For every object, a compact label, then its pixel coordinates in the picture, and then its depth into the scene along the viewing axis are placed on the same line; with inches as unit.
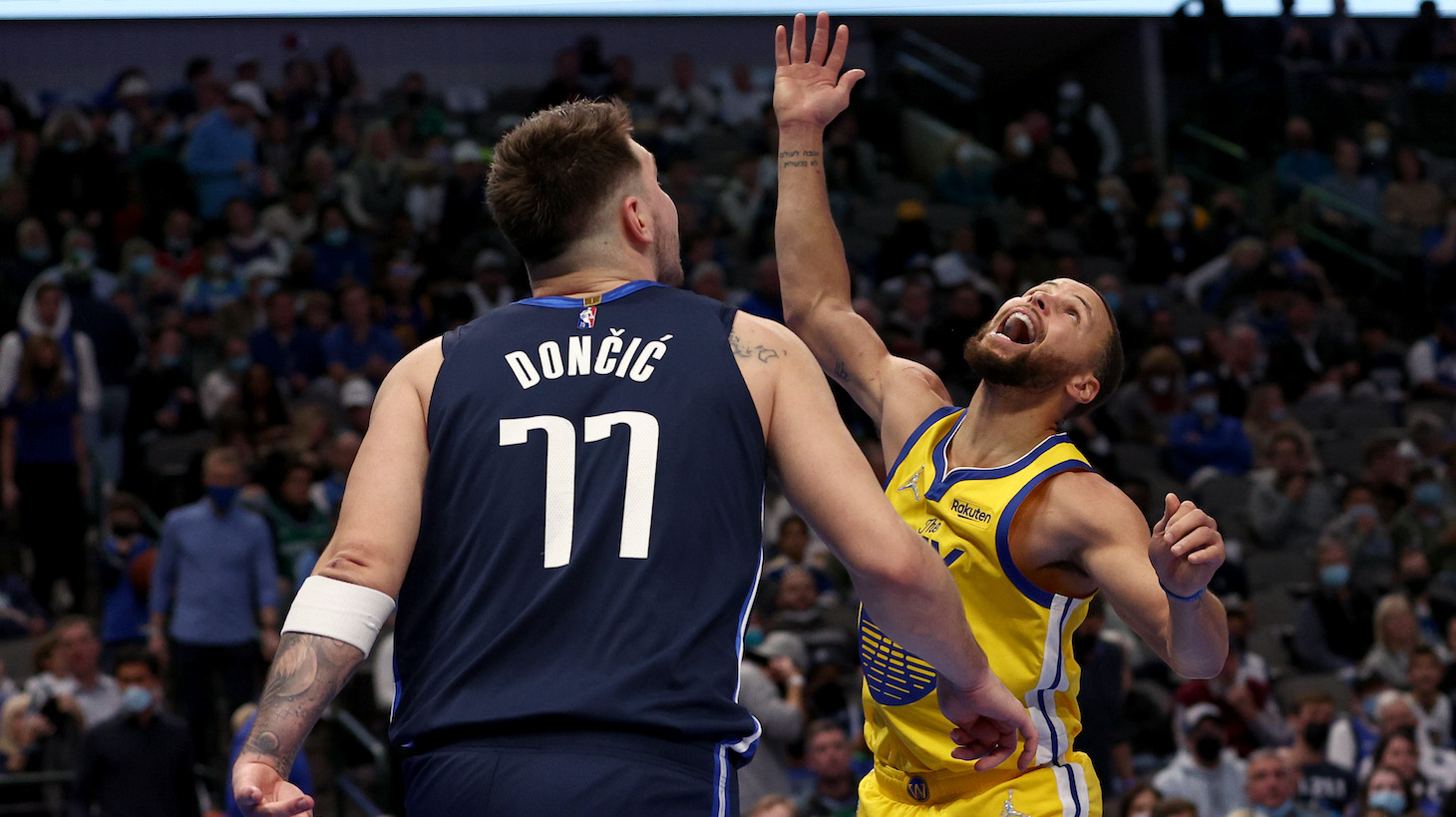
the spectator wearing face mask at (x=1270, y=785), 391.5
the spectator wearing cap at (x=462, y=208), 648.4
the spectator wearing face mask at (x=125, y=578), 439.8
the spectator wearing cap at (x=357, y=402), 492.4
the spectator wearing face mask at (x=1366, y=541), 526.0
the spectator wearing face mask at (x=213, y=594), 406.3
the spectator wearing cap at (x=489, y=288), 593.3
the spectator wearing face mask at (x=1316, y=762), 407.5
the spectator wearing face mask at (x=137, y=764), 366.0
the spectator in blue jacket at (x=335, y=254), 606.5
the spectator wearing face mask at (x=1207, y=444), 570.9
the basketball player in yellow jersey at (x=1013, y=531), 158.2
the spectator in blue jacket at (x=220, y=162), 647.8
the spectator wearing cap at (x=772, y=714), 375.2
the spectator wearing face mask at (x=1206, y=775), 402.9
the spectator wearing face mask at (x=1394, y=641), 465.1
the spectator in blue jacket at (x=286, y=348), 535.8
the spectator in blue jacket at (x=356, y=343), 535.8
